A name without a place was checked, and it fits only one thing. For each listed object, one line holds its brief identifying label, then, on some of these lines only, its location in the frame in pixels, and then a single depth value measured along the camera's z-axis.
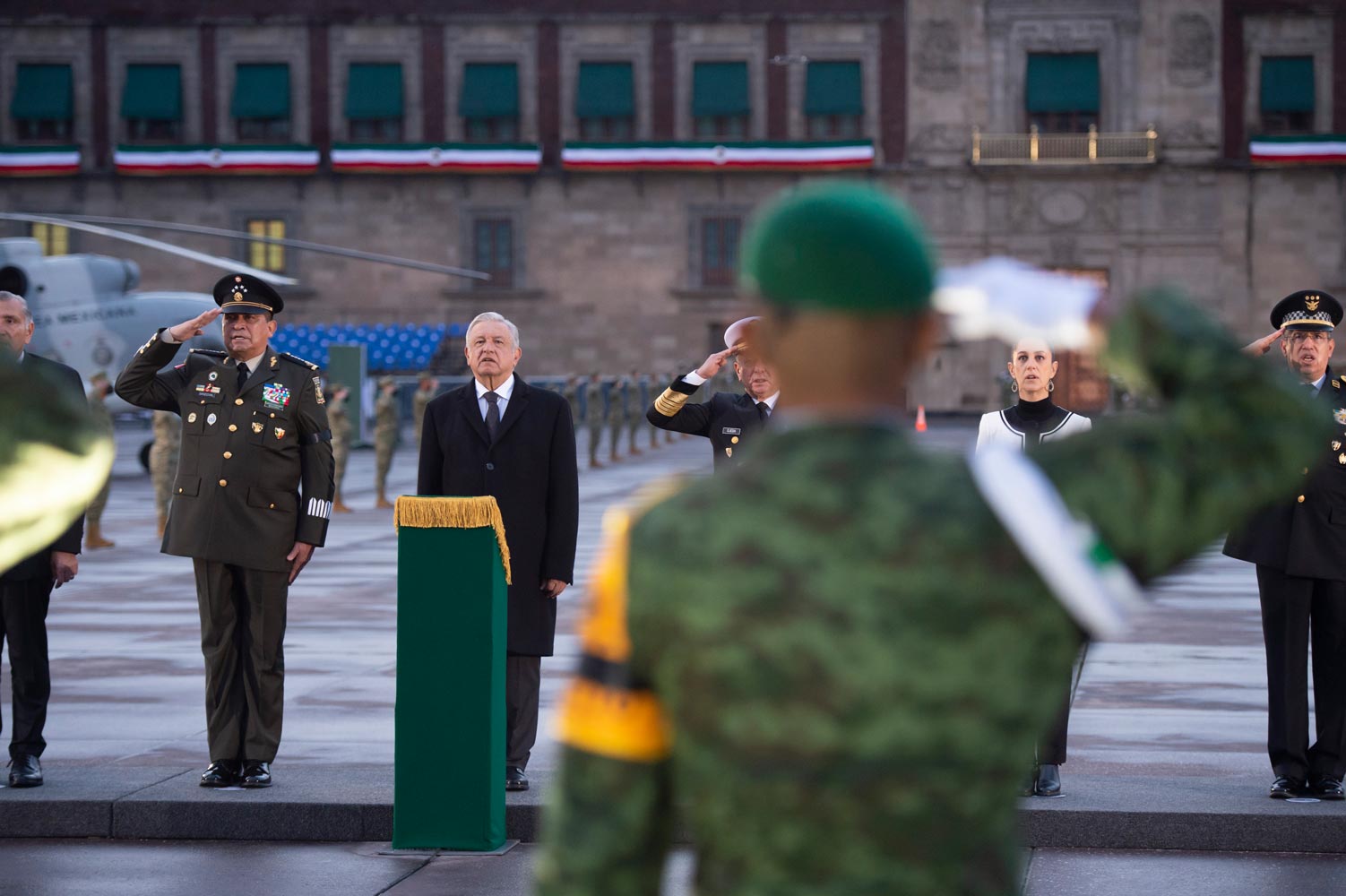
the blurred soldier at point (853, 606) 3.82
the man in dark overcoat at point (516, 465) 15.09
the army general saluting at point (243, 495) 14.59
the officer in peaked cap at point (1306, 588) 13.78
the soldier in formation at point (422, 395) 56.34
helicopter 54.84
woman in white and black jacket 13.95
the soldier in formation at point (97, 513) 36.41
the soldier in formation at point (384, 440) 49.91
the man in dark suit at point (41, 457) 5.21
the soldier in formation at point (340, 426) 48.25
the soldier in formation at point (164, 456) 40.44
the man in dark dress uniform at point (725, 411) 16.92
